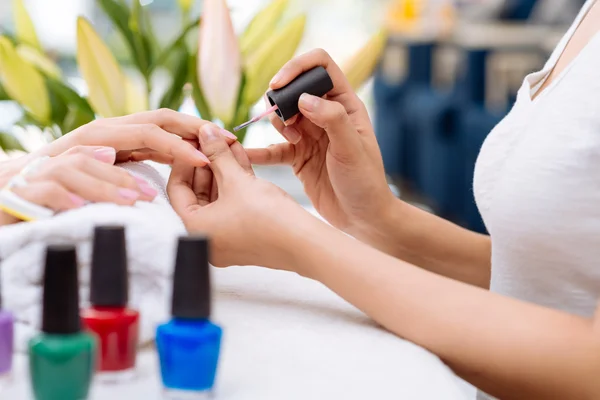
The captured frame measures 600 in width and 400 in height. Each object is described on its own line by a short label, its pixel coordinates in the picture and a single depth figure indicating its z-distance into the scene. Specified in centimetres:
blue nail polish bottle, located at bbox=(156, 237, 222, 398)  56
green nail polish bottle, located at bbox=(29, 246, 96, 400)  54
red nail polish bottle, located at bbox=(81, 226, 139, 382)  58
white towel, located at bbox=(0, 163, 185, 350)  64
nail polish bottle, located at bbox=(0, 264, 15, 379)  56
